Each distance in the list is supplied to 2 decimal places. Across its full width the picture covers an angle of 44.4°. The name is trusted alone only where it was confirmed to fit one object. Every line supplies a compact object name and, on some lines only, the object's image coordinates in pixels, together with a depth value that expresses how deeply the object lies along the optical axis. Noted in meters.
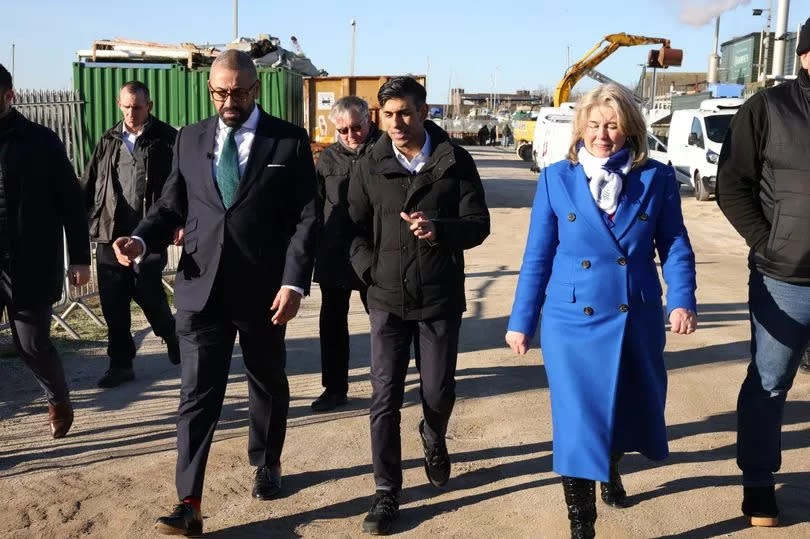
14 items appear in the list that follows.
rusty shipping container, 18.97
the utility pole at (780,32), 26.61
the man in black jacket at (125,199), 6.78
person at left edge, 5.20
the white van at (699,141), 22.06
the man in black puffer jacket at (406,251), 4.55
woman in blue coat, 4.00
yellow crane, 31.09
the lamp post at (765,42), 45.73
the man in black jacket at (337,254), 6.02
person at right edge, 4.22
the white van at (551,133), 24.98
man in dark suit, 4.37
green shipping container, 17.95
